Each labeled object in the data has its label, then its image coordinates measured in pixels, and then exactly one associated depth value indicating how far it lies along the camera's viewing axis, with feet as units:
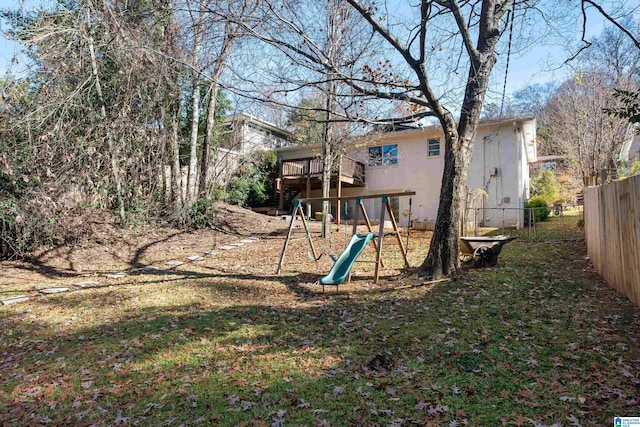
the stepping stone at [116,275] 29.25
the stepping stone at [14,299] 22.77
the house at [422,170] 54.24
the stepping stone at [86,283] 26.82
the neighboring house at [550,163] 86.87
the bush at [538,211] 55.47
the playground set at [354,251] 22.56
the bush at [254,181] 59.59
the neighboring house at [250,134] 55.77
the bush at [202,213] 47.09
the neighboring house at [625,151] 49.05
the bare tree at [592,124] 44.73
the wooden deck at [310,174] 62.39
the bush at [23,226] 31.34
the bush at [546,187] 61.14
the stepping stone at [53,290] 25.04
